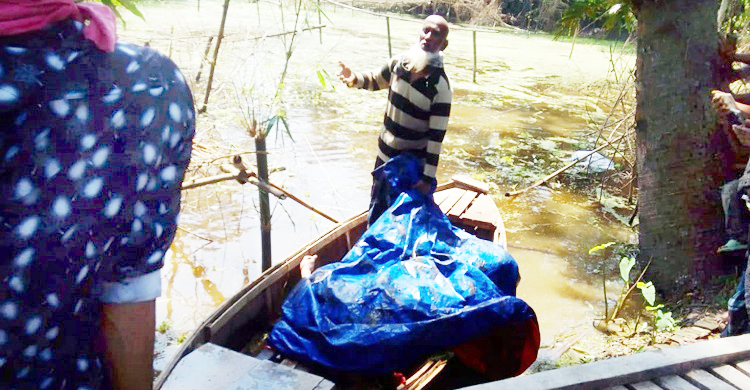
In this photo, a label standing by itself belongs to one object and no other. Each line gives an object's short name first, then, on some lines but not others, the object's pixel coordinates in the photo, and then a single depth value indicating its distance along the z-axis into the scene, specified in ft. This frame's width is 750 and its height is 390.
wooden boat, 7.16
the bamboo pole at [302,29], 13.64
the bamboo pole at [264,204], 14.53
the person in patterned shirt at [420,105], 11.84
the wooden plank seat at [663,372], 6.24
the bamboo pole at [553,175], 21.52
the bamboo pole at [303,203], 14.51
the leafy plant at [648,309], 12.52
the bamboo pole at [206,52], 15.24
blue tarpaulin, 9.07
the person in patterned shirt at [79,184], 2.21
